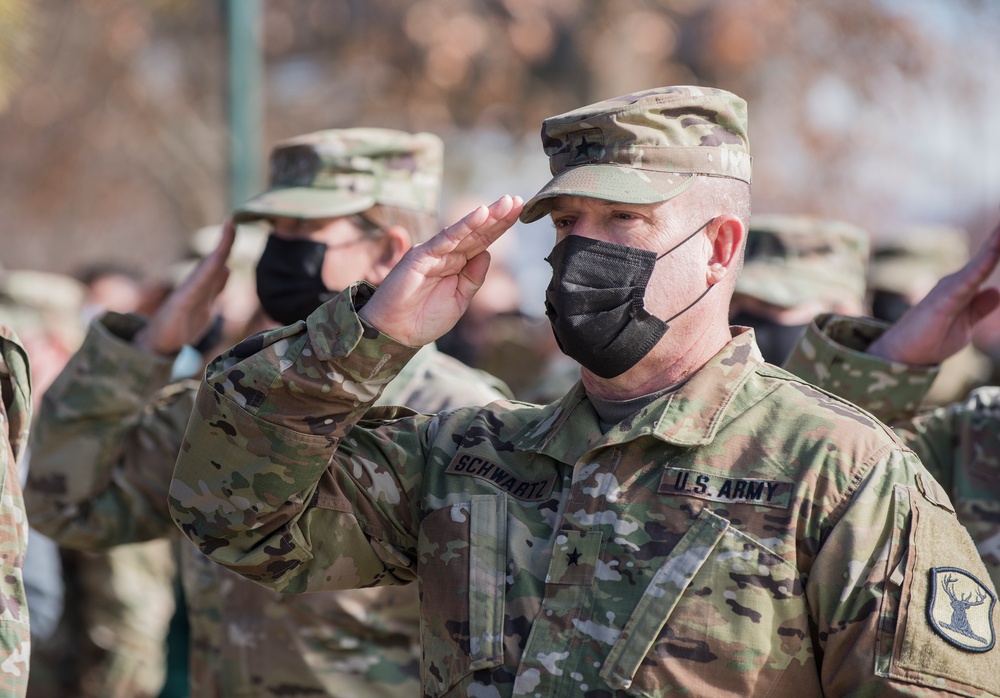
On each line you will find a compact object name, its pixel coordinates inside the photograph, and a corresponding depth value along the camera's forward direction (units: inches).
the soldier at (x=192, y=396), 274.8
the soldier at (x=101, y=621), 494.9
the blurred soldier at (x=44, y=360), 472.7
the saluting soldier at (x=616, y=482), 175.5
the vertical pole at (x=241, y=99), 711.7
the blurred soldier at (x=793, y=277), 338.9
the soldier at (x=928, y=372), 262.1
